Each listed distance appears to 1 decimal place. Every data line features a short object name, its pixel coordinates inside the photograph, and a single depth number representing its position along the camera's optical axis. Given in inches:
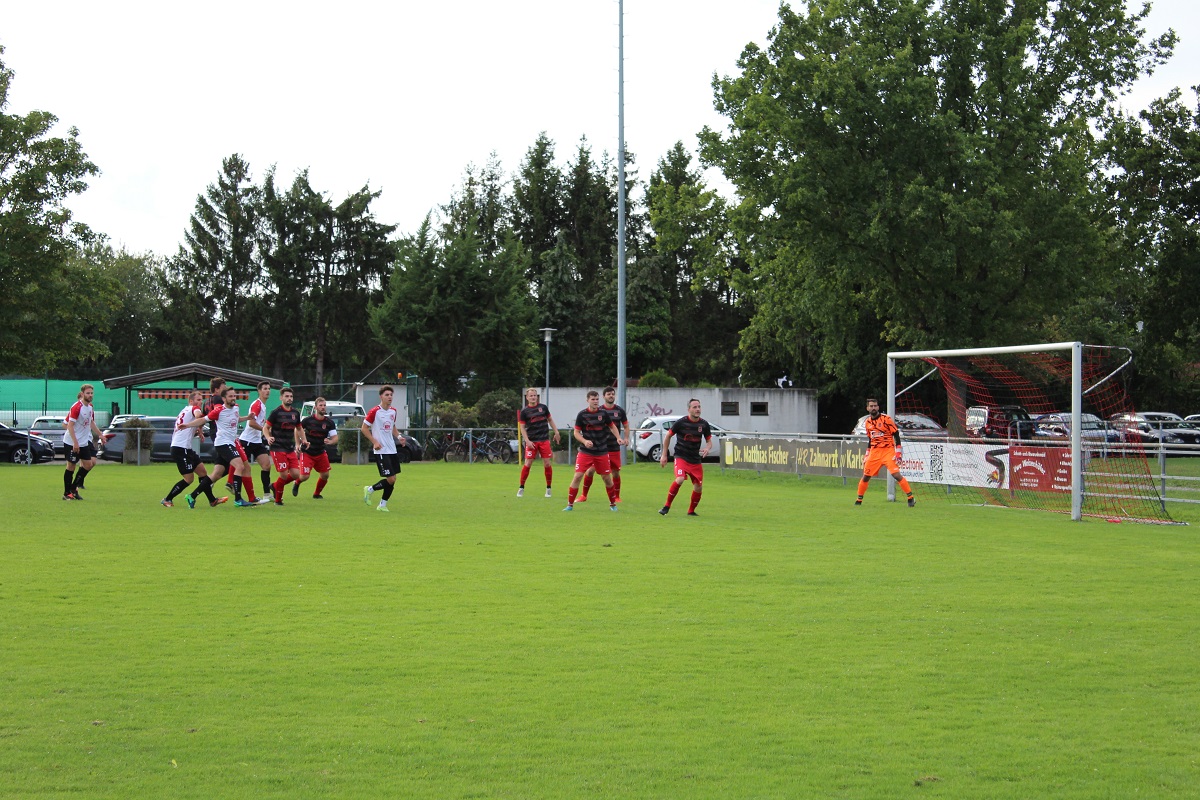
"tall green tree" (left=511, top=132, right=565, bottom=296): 3107.8
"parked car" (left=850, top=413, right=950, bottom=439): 1659.7
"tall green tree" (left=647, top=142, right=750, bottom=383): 2903.5
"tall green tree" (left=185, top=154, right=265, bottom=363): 2876.5
